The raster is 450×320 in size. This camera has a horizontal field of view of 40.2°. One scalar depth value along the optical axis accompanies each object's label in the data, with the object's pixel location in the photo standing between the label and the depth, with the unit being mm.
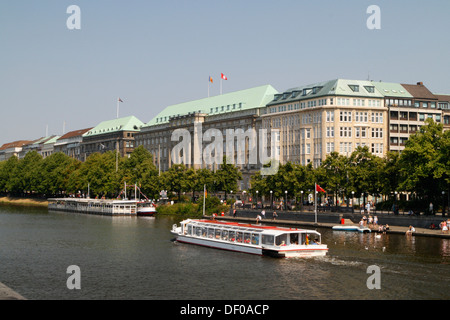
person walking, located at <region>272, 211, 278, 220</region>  110125
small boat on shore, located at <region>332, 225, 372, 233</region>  88562
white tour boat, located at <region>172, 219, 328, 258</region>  63000
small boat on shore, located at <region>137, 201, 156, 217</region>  139375
